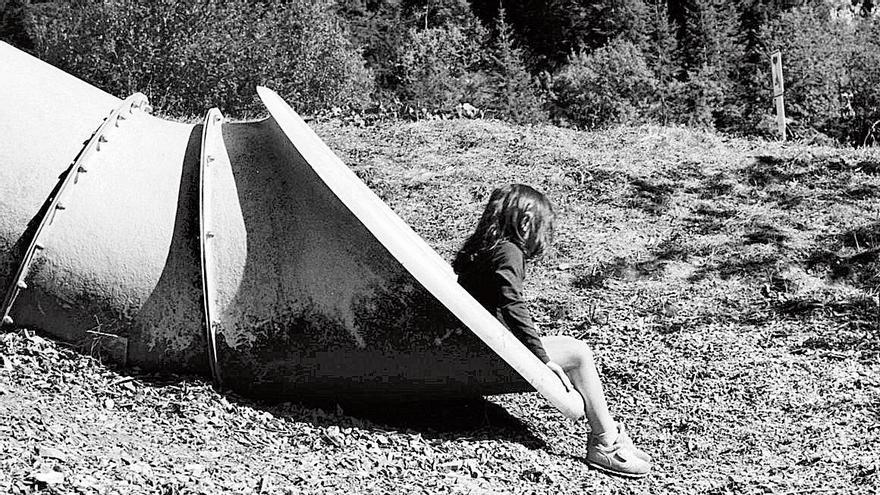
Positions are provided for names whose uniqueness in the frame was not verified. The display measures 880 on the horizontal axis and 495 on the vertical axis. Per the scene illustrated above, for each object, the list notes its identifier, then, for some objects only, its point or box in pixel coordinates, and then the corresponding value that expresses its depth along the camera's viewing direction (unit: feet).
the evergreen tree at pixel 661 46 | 190.80
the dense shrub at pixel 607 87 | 143.33
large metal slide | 13.91
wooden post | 43.06
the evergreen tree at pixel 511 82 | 159.12
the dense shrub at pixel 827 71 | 112.68
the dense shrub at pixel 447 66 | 143.64
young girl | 14.26
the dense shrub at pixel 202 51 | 107.76
